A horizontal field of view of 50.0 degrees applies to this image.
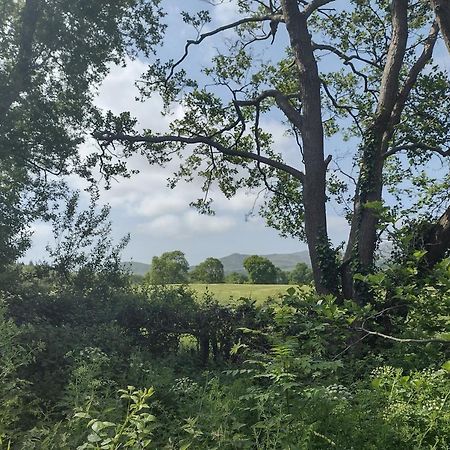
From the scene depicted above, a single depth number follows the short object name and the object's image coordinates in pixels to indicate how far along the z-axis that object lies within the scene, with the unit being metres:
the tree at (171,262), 40.44
